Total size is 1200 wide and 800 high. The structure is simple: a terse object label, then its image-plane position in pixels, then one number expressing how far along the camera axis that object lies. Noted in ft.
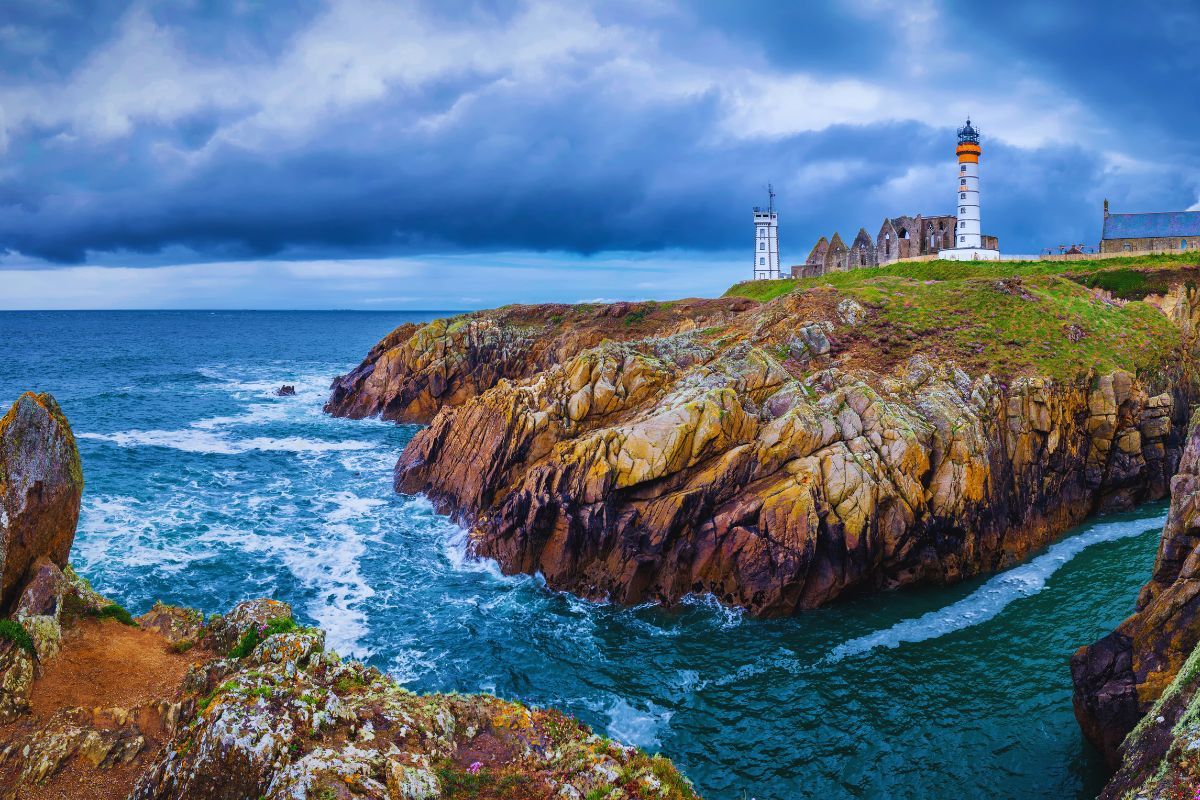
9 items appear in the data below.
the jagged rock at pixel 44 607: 59.16
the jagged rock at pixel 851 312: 163.22
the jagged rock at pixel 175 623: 68.23
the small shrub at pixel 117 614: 68.95
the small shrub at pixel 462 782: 42.74
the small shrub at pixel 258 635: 58.95
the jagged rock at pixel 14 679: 52.75
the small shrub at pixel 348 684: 51.13
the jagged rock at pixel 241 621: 62.85
